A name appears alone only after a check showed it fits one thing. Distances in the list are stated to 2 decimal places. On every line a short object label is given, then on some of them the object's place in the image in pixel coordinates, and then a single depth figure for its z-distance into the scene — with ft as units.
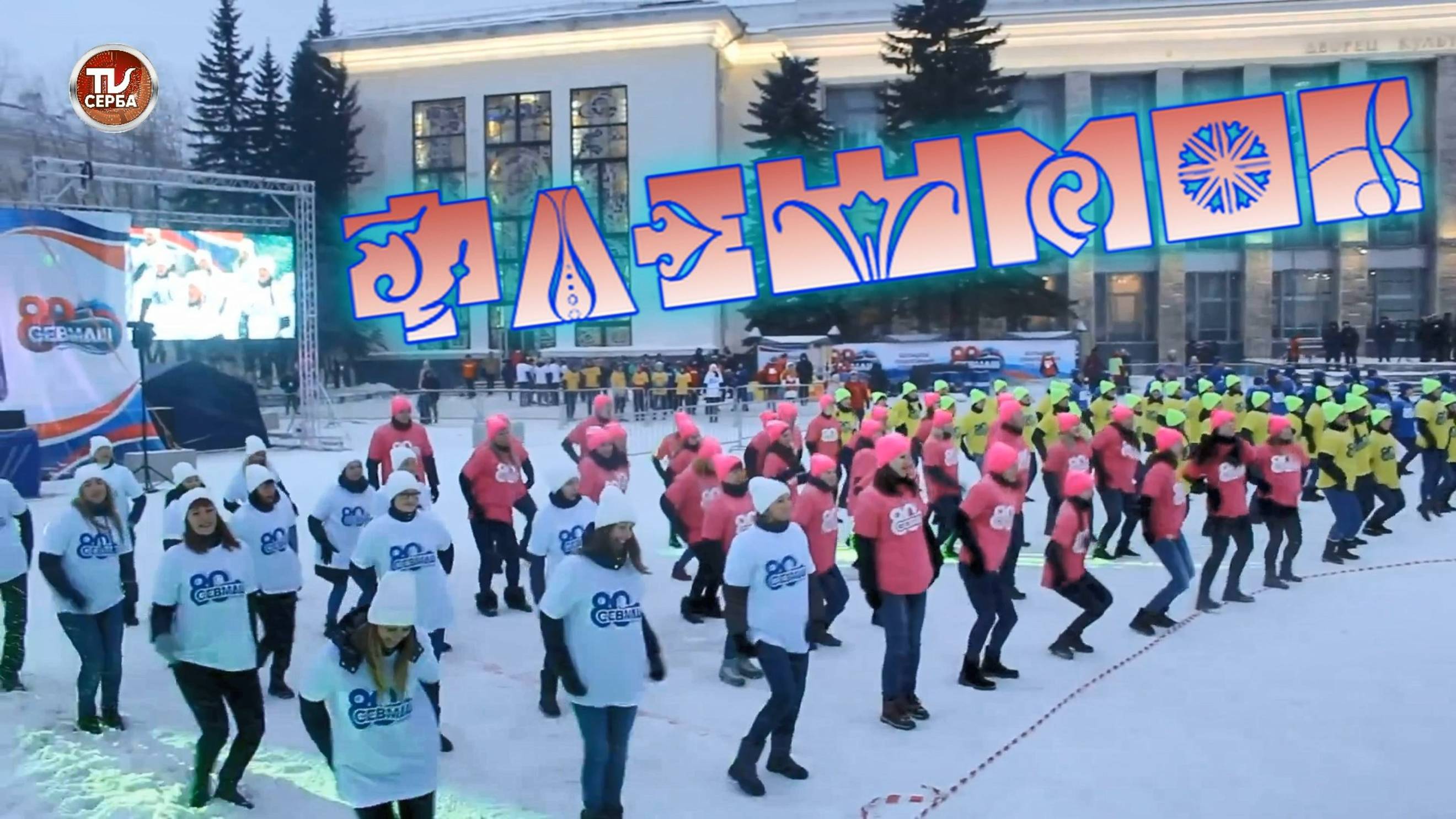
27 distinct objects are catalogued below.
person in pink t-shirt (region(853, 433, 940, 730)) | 23.98
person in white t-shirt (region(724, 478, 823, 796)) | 20.61
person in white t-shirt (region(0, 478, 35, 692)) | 25.89
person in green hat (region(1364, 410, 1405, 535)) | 45.32
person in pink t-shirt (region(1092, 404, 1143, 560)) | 40.81
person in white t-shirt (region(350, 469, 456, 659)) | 24.03
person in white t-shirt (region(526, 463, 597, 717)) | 27.45
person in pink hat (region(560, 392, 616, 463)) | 41.75
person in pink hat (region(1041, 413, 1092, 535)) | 39.47
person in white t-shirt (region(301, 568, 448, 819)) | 14.33
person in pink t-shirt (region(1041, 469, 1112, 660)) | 28.37
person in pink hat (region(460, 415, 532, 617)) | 33.60
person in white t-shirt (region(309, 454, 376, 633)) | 29.35
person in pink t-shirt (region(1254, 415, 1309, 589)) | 36.17
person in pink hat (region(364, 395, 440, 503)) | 37.29
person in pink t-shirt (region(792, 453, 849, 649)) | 28.32
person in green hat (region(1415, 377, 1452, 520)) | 51.03
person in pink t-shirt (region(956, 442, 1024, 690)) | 26.66
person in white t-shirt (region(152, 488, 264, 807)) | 19.03
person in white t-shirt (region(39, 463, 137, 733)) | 22.86
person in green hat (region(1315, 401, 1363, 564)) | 41.78
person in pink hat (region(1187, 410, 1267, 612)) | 33.88
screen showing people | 86.33
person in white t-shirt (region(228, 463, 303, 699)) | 25.84
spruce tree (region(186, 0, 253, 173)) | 169.89
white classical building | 155.43
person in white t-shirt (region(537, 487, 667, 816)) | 17.40
